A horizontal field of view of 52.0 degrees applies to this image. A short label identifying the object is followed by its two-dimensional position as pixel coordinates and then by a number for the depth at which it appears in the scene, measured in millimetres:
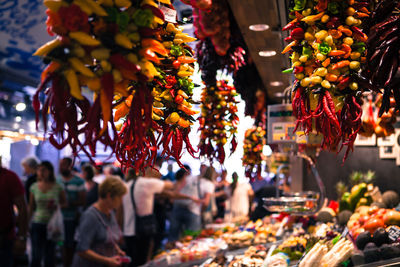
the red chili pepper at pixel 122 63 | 1028
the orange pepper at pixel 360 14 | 1700
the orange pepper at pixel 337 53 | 1597
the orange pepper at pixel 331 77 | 1605
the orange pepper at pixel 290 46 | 1760
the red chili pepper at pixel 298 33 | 1739
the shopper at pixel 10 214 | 4496
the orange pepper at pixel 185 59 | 1627
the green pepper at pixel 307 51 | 1702
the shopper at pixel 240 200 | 8438
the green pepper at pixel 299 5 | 1761
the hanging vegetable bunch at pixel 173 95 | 1584
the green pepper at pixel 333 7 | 1681
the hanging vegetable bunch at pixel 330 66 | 1614
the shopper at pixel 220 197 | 9916
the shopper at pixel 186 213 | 6758
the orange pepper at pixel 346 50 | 1607
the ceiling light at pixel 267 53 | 3725
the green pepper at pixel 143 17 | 1118
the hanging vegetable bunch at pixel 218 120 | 3193
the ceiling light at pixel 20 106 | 8508
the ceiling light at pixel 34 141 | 9515
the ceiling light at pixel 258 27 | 3080
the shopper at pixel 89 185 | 6145
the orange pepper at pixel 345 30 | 1625
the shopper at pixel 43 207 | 5621
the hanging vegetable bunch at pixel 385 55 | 1514
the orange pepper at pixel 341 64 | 1594
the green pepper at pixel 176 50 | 1615
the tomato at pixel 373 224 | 2675
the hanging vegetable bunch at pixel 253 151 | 3846
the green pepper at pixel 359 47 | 1644
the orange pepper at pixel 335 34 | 1621
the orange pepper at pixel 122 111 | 1354
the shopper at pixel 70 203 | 6152
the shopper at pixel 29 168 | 6361
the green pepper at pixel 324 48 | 1621
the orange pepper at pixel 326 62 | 1617
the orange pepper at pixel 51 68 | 1012
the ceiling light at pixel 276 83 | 5000
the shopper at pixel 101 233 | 3582
